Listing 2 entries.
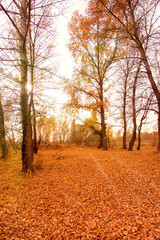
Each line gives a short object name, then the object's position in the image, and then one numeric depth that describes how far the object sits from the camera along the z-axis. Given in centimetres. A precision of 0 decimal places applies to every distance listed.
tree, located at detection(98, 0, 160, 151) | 625
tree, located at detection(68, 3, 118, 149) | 1134
